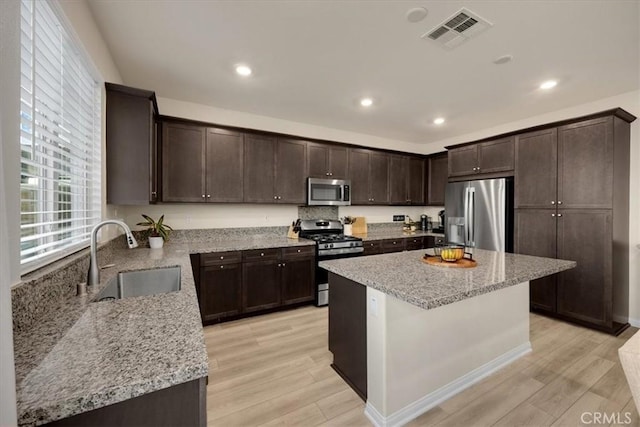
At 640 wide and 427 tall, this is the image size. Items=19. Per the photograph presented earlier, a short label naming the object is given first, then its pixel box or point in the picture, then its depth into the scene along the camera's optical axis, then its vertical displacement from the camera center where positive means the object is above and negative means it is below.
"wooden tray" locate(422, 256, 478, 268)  1.90 -0.37
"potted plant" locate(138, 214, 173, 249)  2.96 -0.22
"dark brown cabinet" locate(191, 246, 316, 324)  3.02 -0.81
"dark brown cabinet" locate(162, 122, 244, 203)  3.15 +0.59
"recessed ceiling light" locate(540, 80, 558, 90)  2.80 +1.32
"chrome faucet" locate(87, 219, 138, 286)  1.48 -0.24
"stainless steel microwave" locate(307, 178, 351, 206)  3.94 +0.30
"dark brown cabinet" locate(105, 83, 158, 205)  2.31 +0.58
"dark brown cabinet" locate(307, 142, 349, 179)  4.00 +0.78
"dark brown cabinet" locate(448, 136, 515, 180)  3.62 +0.74
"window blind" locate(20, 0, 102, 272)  1.17 +0.40
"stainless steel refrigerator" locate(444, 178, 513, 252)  3.56 -0.03
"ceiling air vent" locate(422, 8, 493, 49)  1.88 +1.33
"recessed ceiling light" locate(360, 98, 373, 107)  3.30 +1.35
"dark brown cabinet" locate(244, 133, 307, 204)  3.59 +0.58
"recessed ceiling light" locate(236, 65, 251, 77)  2.55 +1.35
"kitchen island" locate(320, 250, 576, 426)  1.59 -0.79
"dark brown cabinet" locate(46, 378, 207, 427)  0.69 -0.53
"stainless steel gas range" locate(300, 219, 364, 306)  3.61 -0.47
